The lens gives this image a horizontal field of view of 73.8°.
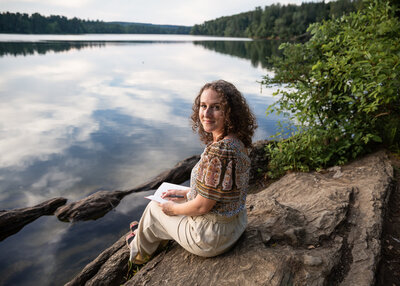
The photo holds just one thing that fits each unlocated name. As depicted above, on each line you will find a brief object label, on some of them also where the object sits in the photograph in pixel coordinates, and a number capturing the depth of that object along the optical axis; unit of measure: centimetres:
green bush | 461
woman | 219
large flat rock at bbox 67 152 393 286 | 241
